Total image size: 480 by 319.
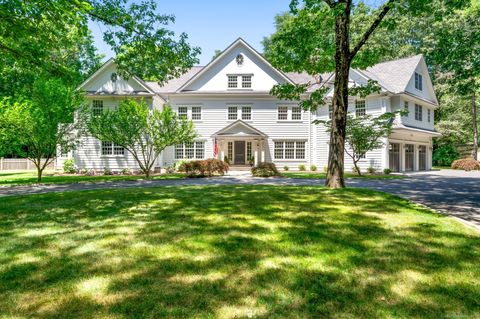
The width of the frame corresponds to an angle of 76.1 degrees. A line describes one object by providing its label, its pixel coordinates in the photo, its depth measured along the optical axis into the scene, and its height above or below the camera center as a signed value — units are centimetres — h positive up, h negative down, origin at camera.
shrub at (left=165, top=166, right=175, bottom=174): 2703 -86
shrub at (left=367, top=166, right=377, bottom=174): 2595 -108
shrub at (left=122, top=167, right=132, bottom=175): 2662 -103
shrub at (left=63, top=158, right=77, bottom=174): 2728 -56
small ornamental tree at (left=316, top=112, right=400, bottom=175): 2145 +168
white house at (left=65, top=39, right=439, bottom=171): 2797 +408
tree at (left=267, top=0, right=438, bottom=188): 1221 +487
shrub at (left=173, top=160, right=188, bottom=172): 2616 -59
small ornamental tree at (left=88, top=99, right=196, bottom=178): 2023 +222
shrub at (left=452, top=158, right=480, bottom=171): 3111 -82
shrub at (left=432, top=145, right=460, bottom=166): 3972 +21
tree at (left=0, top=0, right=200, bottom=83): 1012 +498
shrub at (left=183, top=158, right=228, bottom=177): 2214 -63
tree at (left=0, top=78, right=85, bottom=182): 1811 +248
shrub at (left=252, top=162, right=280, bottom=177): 2250 -85
